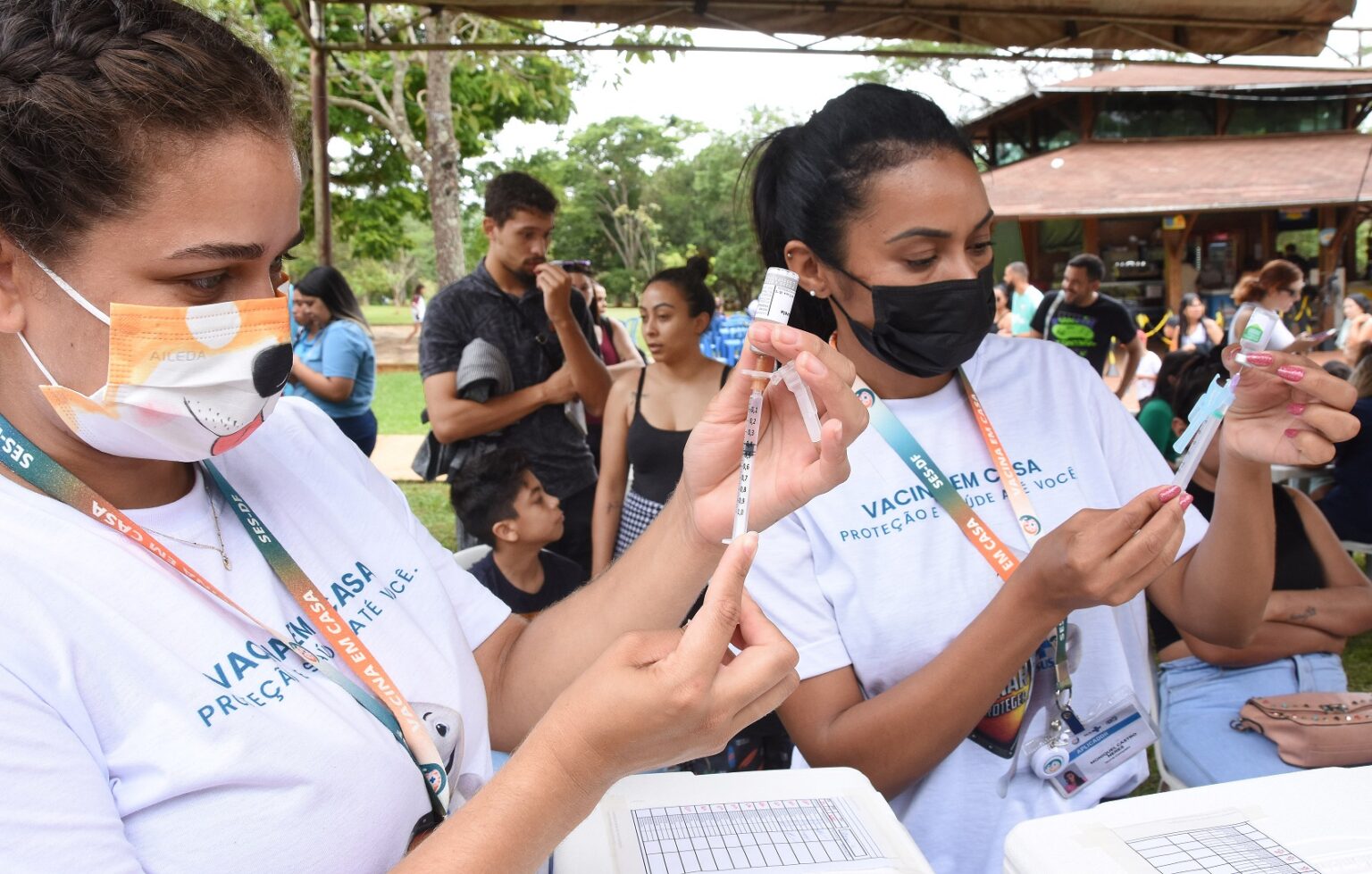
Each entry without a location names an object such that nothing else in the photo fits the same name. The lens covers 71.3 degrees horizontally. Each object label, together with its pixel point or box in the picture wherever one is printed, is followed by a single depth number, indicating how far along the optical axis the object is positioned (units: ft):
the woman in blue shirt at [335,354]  17.17
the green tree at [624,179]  123.75
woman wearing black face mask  4.87
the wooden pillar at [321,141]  18.52
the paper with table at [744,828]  4.00
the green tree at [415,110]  32.48
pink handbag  6.48
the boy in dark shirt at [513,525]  12.16
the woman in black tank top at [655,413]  12.17
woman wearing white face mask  3.03
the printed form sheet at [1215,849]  3.85
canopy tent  17.31
